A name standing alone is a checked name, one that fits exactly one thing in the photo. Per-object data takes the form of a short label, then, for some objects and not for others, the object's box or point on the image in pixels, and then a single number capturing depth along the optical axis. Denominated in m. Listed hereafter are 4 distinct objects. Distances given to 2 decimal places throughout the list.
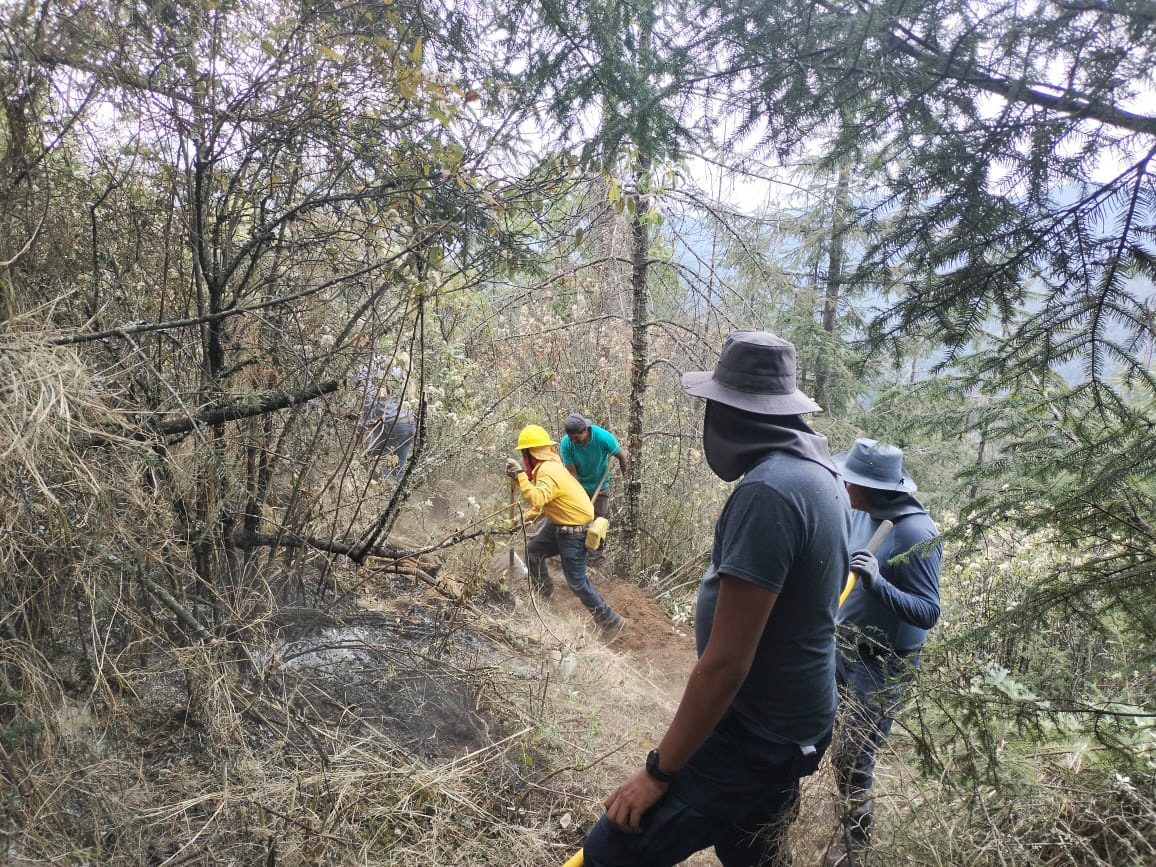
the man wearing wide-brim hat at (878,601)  2.69
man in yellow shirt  6.05
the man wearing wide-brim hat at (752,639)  1.75
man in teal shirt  7.33
